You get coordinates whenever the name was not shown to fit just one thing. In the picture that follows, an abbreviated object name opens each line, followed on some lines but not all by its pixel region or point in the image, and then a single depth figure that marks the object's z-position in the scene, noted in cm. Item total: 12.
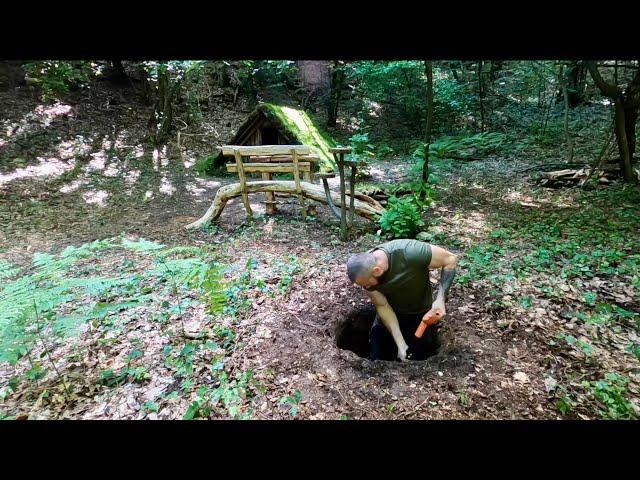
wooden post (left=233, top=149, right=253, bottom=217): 766
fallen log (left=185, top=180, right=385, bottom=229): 748
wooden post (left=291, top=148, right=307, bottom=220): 751
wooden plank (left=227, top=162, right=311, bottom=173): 793
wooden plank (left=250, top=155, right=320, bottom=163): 793
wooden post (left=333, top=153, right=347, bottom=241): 586
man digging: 316
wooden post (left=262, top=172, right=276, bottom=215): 790
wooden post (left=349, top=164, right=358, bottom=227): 582
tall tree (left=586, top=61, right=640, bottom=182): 740
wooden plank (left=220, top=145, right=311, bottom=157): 769
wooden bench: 764
